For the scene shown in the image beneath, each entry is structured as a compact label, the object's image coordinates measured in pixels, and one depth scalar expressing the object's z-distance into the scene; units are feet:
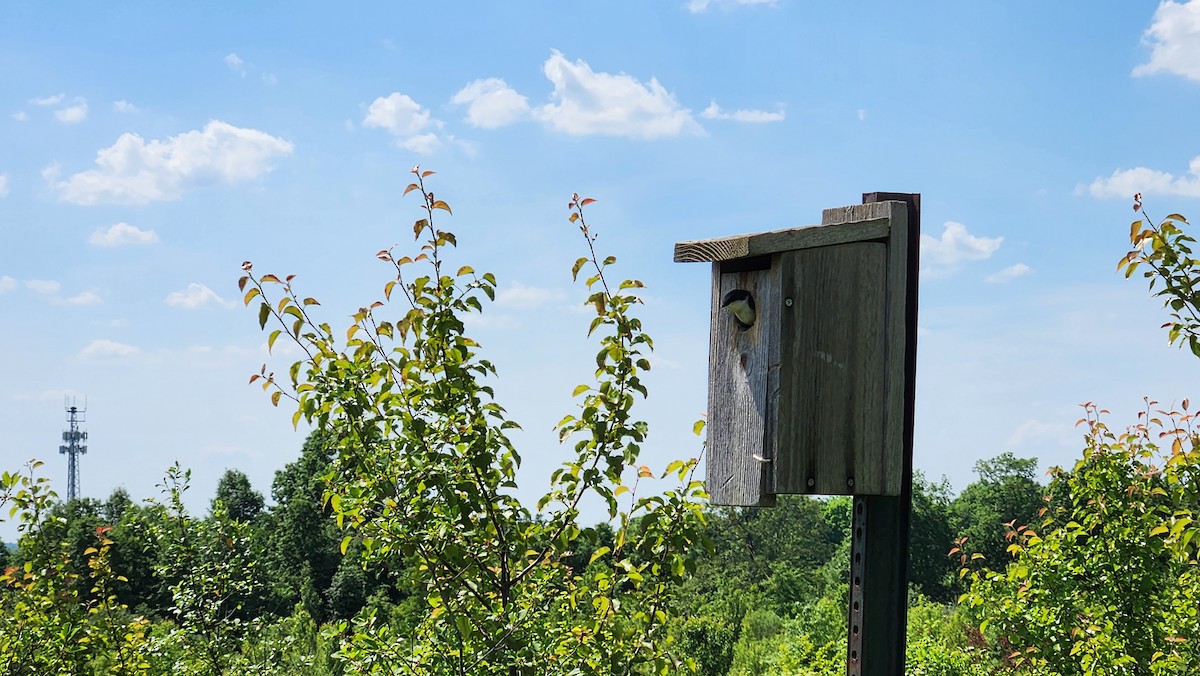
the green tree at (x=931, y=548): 84.38
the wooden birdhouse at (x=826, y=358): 9.31
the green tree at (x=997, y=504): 92.68
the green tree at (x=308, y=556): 63.41
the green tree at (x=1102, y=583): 18.11
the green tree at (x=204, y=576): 19.51
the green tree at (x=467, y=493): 11.21
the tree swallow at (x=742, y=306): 9.69
